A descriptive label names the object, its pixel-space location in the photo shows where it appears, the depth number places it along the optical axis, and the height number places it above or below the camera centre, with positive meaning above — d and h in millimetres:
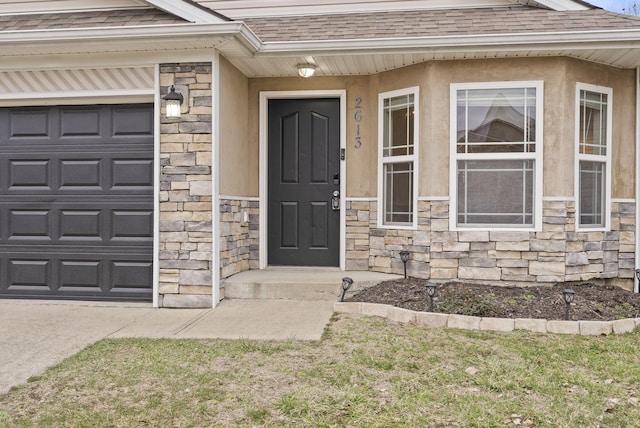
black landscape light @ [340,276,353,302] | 4777 -657
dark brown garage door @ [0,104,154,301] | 5215 +104
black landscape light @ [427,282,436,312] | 4348 -653
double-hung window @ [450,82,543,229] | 5207 +617
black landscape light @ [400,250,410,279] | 5430 -458
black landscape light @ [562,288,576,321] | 4094 -657
